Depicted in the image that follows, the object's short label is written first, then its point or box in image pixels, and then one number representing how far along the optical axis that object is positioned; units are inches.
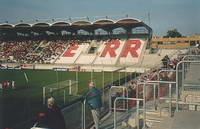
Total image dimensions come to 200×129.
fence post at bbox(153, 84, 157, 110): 279.7
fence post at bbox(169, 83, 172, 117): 237.6
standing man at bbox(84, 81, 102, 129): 302.9
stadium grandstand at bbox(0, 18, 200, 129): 294.8
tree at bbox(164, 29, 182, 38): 3432.6
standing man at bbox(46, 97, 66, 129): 202.5
